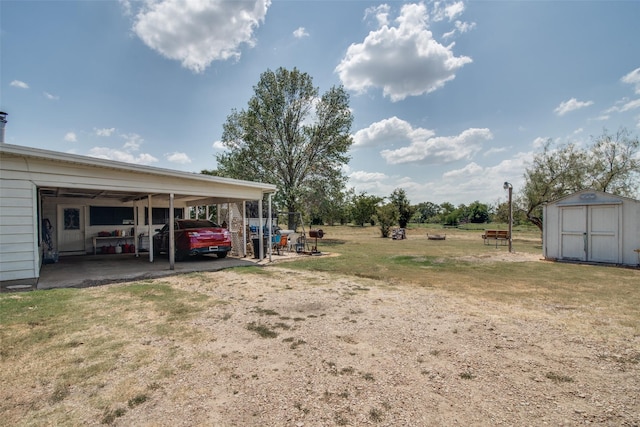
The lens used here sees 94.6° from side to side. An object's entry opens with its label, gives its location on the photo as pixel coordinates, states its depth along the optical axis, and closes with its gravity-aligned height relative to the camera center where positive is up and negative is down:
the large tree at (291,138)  21.81 +5.92
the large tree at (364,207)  47.44 +1.22
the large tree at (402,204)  33.41 +1.13
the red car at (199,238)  10.02 -0.74
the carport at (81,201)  6.63 +0.66
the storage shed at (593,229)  9.98 -0.63
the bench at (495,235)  17.80 -1.35
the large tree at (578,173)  20.03 +2.73
